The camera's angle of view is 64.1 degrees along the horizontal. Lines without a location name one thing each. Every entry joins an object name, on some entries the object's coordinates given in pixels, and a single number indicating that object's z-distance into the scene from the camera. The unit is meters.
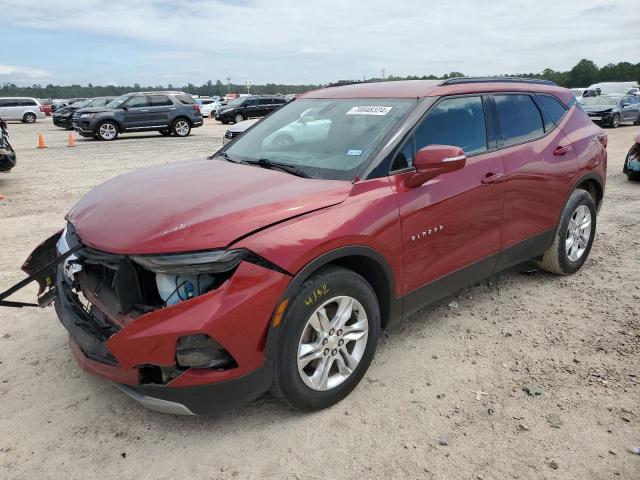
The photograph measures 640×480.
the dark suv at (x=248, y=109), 28.88
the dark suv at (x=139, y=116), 19.89
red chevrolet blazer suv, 2.43
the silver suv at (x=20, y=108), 32.22
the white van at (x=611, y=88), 25.38
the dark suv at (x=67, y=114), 26.25
